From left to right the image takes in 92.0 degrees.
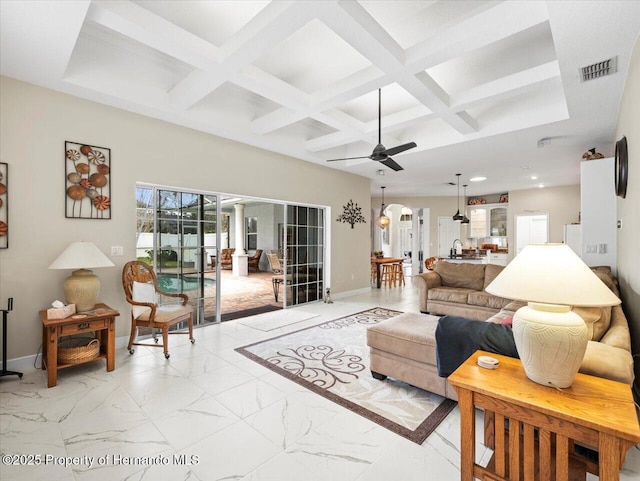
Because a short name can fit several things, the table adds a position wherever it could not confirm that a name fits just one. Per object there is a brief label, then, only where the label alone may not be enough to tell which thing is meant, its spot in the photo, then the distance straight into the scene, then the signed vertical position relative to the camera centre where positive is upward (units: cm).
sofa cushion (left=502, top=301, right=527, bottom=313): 347 -76
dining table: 807 -62
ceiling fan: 349 +101
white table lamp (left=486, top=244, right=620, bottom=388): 135 -27
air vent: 264 +153
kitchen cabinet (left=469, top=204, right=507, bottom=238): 993 +67
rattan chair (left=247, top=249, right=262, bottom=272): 1170 -79
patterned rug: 225 -128
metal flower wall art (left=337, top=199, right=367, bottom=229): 685 +59
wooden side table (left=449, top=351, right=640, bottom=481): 115 -74
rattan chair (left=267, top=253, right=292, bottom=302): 586 -73
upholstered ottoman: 245 -95
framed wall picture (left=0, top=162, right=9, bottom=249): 294 +33
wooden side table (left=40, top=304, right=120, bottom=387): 271 -84
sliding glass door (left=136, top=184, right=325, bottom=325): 408 -21
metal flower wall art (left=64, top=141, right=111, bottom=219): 332 +65
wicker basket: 285 -106
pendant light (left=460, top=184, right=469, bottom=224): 1043 +133
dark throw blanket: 189 -65
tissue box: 281 -67
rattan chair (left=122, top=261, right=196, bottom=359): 340 -78
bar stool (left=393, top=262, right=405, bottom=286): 847 -87
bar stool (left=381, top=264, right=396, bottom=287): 850 -93
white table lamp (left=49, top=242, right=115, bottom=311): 294 -33
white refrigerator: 489 +8
